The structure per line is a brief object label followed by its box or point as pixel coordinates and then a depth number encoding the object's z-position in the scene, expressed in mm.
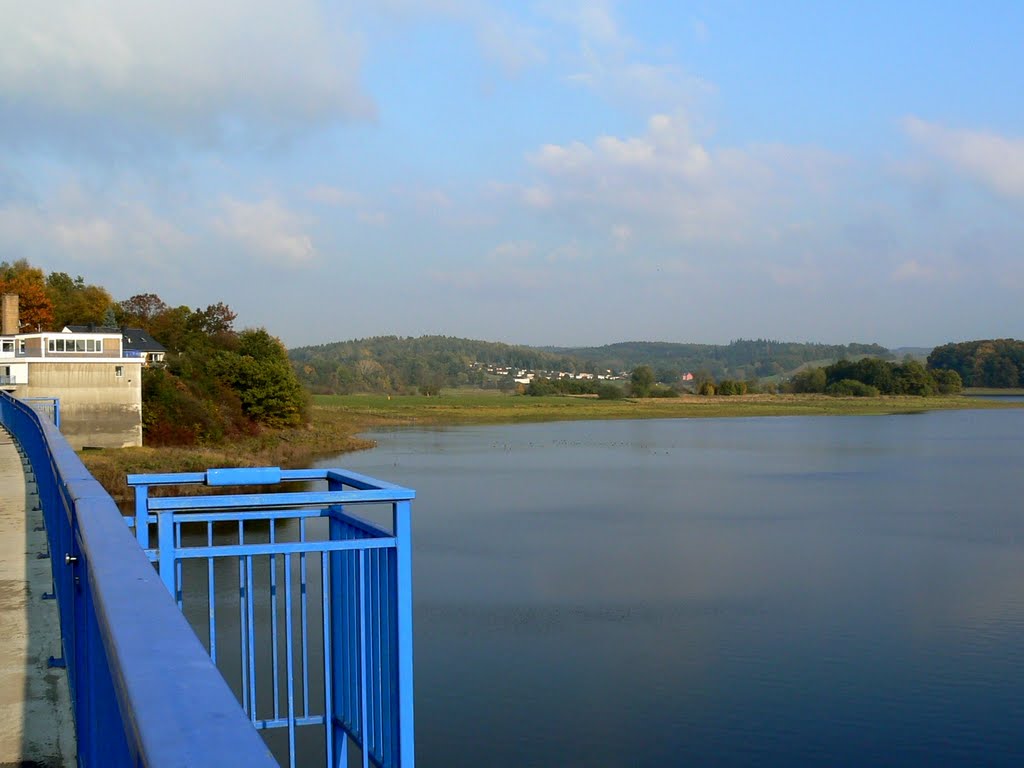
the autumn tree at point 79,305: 61031
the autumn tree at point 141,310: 61125
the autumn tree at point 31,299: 56469
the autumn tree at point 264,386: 52969
